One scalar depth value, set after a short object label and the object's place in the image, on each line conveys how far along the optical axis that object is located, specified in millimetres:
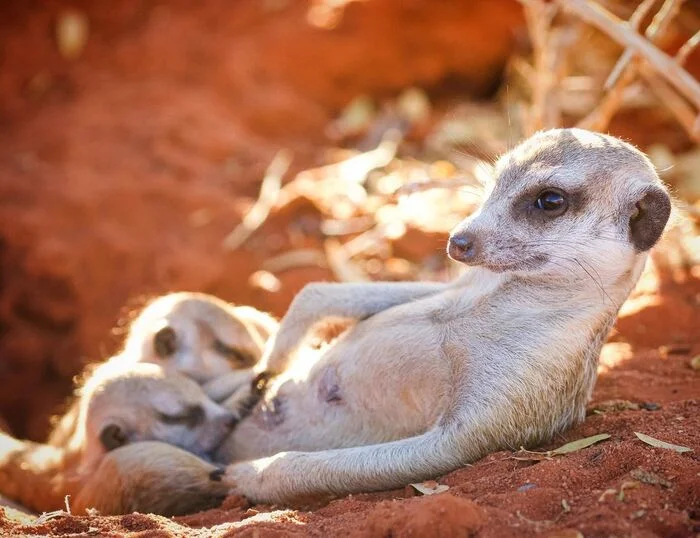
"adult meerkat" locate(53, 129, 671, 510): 3268
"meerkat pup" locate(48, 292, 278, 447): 4539
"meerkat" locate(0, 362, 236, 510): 3990
